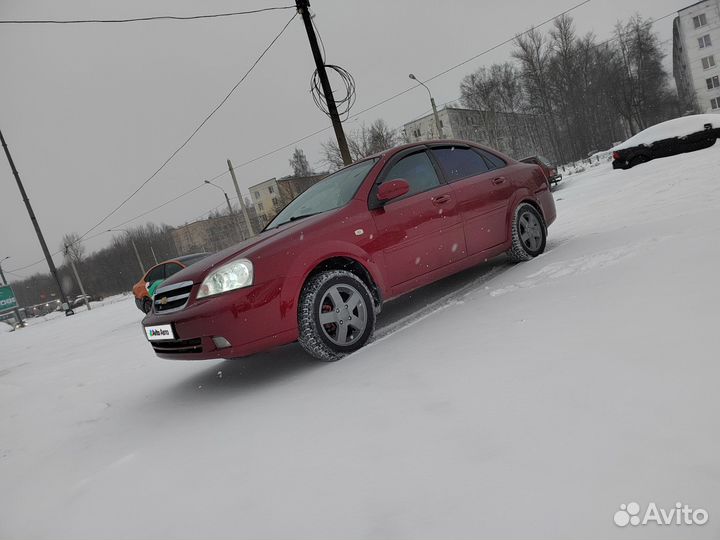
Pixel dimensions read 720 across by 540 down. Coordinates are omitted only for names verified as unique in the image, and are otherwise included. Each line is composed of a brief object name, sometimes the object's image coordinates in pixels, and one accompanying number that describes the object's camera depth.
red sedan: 2.82
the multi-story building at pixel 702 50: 51.28
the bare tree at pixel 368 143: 40.16
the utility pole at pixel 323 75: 10.34
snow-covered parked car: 11.62
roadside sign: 27.65
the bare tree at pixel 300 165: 66.81
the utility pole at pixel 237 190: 24.23
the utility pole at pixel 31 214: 22.44
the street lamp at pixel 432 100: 25.50
